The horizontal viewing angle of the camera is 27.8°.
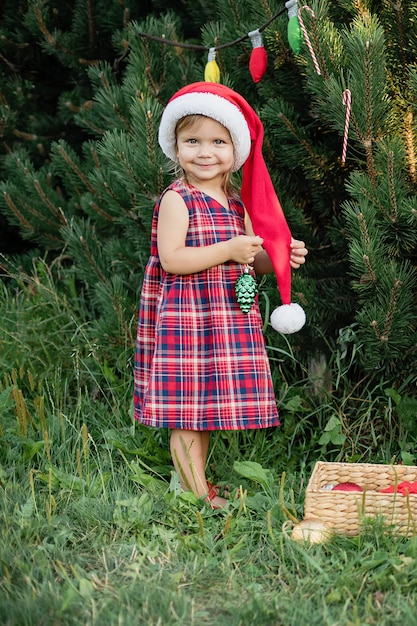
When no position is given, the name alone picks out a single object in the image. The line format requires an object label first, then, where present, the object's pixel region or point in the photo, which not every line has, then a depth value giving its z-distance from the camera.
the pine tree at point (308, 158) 2.88
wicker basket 2.54
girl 2.76
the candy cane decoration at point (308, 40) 2.84
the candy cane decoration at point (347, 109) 2.79
